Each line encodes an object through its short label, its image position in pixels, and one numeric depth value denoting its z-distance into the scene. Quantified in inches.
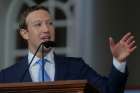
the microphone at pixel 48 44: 200.7
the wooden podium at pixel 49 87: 177.4
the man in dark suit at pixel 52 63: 204.2
